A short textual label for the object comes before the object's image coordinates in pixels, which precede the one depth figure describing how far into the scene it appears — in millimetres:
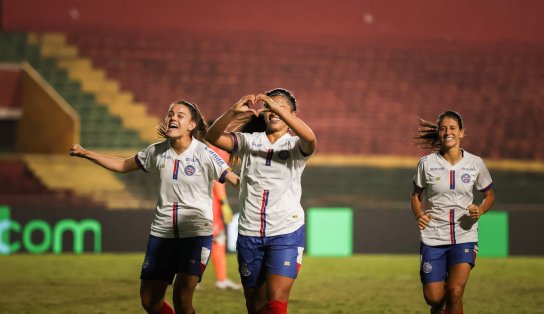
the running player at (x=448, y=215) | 13156
